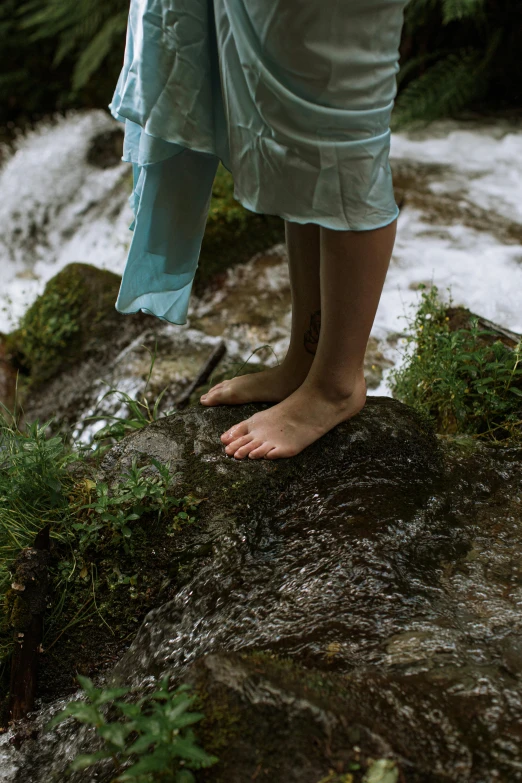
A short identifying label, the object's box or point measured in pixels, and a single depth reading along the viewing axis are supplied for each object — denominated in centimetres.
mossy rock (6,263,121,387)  360
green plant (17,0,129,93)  605
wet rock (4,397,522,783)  99
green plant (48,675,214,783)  94
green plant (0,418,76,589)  174
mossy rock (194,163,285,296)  398
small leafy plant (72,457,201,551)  163
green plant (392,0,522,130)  526
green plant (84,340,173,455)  230
